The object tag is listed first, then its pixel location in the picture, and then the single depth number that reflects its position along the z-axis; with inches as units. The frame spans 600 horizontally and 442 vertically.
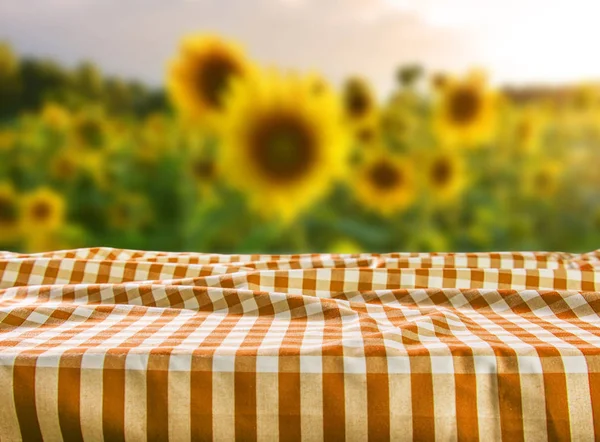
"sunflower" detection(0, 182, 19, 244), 106.0
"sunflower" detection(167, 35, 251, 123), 100.0
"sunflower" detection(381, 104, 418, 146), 106.7
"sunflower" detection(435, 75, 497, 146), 107.7
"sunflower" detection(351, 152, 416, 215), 107.0
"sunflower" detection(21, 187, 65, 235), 107.1
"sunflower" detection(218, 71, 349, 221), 96.6
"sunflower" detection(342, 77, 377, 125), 105.5
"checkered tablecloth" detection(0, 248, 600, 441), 29.9
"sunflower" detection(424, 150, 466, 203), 108.3
